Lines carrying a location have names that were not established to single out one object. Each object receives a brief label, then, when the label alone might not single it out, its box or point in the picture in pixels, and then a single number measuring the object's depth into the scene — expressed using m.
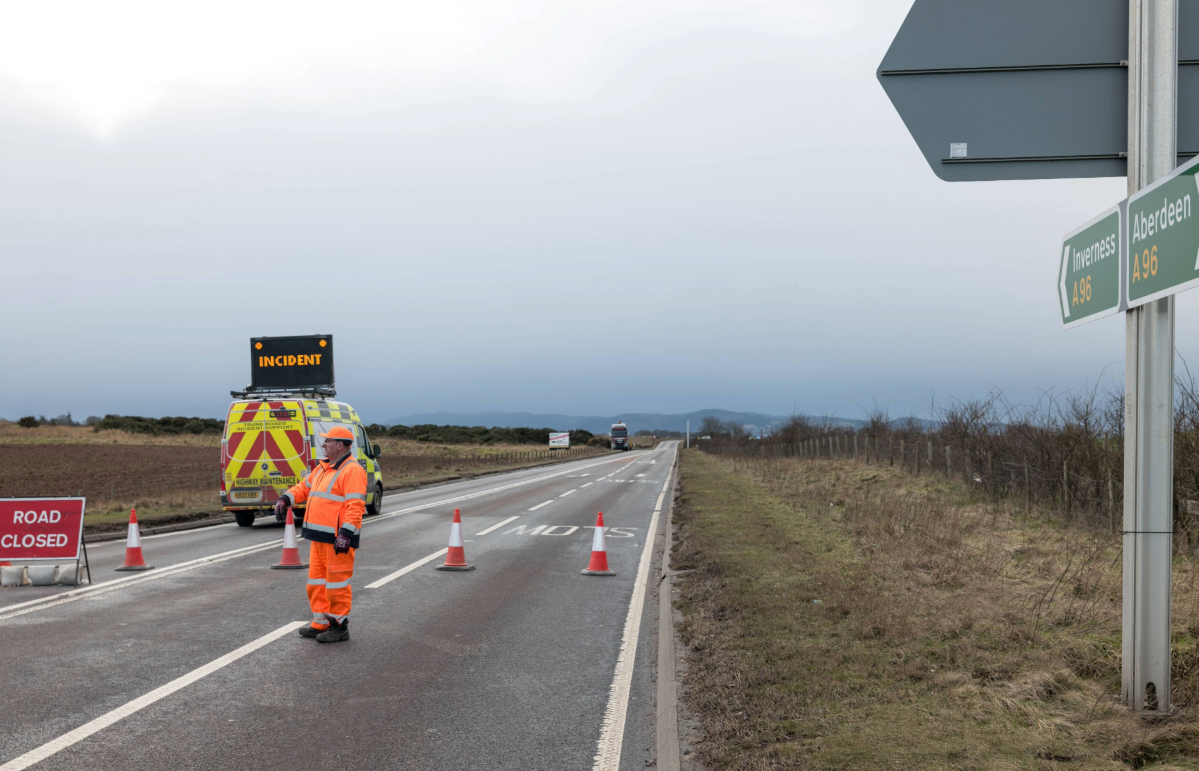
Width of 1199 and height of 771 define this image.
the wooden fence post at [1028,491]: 16.55
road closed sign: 10.72
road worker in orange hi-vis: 7.59
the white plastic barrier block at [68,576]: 10.49
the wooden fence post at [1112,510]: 12.77
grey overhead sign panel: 4.82
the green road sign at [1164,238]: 3.82
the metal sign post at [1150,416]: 4.38
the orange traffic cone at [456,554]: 11.73
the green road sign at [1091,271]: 4.57
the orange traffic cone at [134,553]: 11.63
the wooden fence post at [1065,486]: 14.68
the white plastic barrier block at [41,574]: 10.52
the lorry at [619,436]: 118.81
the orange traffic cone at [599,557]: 11.62
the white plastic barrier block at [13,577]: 10.54
